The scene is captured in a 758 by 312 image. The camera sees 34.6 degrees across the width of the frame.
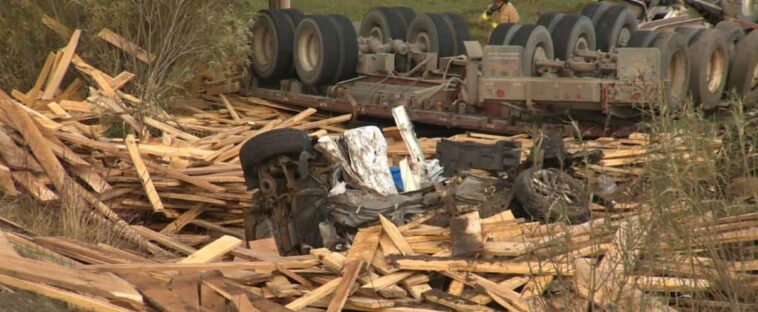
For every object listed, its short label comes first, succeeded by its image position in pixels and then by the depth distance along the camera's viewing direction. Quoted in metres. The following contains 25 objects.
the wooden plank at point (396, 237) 8.49
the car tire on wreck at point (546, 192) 9.05
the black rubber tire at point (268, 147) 9.77
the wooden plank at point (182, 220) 11.31
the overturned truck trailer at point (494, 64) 13.12
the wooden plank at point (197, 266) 7.46
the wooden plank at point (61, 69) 14.84
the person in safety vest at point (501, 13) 19.48
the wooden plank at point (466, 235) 8.34
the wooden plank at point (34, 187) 10.10
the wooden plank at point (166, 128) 13.52
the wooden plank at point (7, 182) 10.02
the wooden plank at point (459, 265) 8.09
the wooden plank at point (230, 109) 16.56
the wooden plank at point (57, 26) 16.28
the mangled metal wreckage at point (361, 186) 9.28
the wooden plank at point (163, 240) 9.83
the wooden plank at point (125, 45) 15.74
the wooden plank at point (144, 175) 10.99
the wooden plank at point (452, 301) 7.71
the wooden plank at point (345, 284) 7.57
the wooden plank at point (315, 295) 7.64
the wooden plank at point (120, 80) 14.62
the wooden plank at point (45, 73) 15.14
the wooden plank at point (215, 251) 8.24
